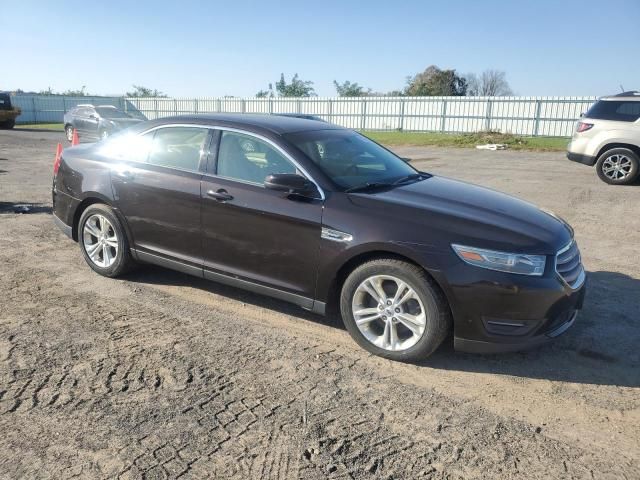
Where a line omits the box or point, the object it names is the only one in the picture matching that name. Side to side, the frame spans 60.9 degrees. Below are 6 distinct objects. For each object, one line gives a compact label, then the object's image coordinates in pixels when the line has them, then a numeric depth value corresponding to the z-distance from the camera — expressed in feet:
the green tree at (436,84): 200.44
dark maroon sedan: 11.54
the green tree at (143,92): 223.57
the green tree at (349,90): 199.51
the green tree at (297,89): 198.90
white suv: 37.45
